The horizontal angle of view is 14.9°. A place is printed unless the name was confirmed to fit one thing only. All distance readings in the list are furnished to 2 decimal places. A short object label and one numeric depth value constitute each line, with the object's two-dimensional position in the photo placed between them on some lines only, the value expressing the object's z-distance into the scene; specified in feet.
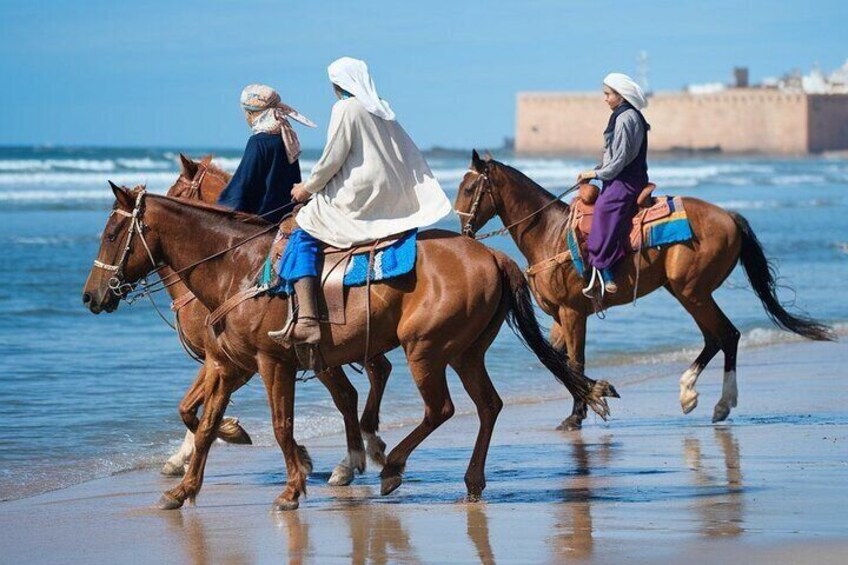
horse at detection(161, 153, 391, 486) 58.39
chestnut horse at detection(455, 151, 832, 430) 71.85
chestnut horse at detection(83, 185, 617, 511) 50.87
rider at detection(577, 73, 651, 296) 67.97
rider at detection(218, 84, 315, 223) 56.91
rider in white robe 51.20
